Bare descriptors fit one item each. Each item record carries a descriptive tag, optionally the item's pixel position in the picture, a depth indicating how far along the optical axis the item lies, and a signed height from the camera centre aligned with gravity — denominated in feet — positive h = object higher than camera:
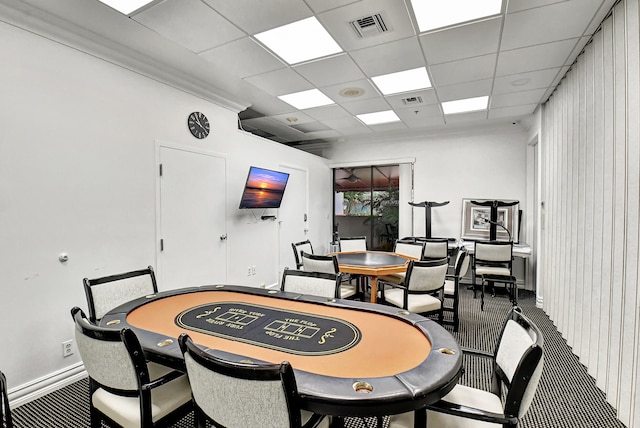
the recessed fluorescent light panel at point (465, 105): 14.69 +5.36
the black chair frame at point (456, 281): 11.72 -2.66
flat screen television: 14.70 +1.13
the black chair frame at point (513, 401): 3.91 -2.48
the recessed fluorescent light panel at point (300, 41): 8.61 +5.12
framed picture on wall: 18.72 -0.52
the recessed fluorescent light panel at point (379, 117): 16.56 +5.30
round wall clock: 12.65 +3.61
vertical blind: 6.57 +0.11
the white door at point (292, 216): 18.72 -0.32
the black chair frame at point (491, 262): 15.71 -2.68
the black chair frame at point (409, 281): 9.91 -2.27
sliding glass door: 23.16 +0.67
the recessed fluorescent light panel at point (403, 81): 11.64 +5.24
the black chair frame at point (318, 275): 8.07 -1.78
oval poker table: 3.74 -2.21
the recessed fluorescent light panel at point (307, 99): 13.64 +5.23
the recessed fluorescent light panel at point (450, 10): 7.54 +5.13
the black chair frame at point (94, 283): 7.43 -1.83
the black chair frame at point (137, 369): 4.39 -2.34
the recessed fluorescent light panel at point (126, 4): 7.52 +5.08
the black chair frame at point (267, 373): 3.33 -1.80
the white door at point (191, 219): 11.63 -0.37
